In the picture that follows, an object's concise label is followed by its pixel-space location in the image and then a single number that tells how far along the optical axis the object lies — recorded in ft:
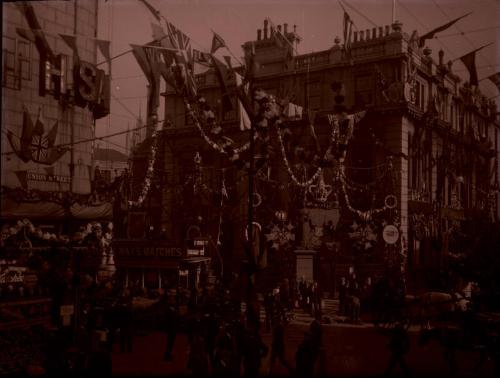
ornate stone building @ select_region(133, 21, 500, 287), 52.11
